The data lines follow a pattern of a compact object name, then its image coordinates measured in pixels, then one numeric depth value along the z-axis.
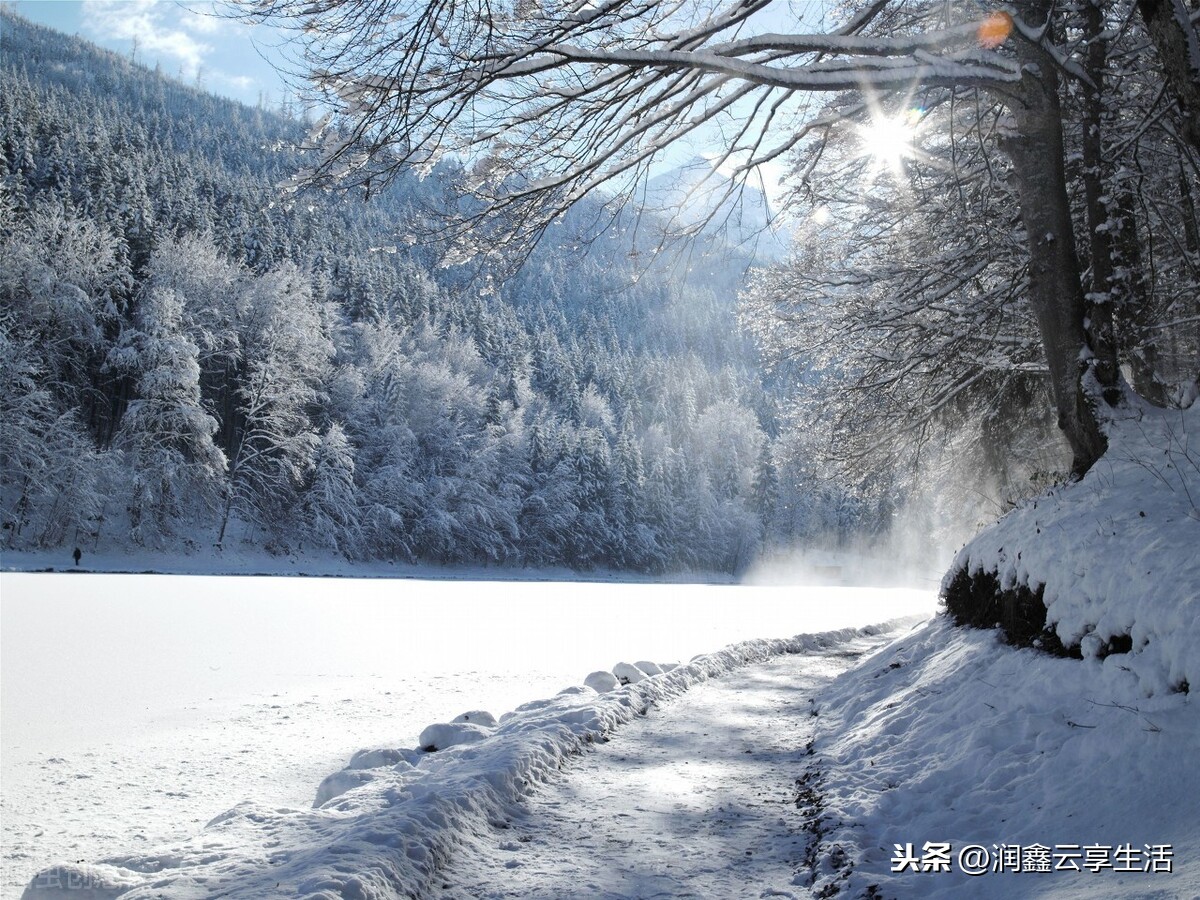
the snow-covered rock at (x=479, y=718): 6.33
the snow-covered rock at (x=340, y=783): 4.65
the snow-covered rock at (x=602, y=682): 8.08
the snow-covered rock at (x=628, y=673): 8.91
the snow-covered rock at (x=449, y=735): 5.73
